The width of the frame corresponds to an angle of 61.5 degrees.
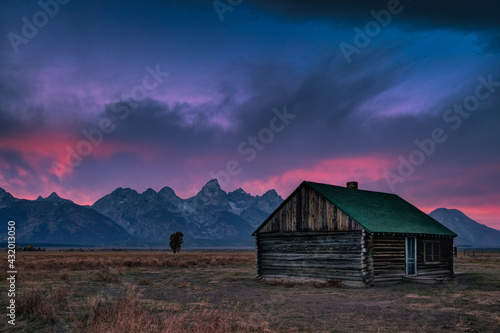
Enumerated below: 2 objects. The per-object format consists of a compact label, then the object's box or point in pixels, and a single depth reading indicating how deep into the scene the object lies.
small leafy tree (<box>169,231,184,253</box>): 92.43
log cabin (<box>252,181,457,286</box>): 24.81
